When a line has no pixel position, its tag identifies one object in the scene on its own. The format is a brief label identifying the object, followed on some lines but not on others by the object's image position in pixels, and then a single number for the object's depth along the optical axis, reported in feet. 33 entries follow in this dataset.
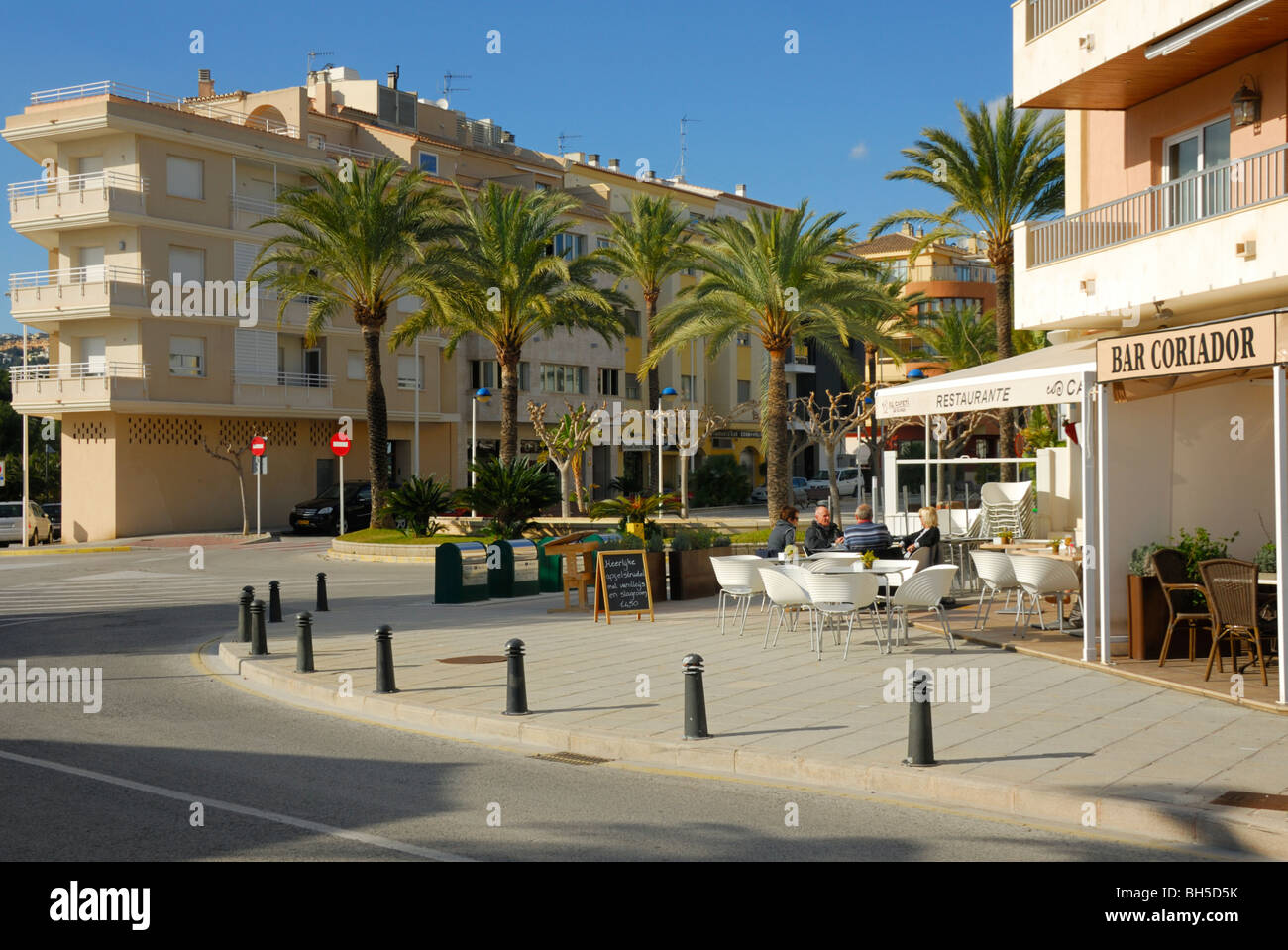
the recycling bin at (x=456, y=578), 64.64
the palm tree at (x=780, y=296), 99.66
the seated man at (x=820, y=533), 54.60
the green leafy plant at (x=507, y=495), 102.12
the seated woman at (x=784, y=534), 55.47
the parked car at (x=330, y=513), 141.79
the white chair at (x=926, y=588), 43.29
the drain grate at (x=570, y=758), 29.96
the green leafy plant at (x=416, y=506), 110.11
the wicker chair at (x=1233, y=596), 35.50
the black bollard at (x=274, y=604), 57.98
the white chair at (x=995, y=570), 46.55
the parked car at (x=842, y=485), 215.10
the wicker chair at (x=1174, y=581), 39.22
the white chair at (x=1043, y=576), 44.70
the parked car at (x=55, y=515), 148.81
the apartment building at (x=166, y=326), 144.15
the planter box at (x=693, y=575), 64.75
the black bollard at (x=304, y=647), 41.86
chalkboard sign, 56.54
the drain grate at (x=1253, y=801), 23.18
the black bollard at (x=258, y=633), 46.29
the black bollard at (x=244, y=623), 50.26
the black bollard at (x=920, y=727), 26.73
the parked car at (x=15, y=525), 136.05
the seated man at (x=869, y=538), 51.75
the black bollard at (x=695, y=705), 30.12
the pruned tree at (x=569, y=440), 132.67
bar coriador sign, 32.60
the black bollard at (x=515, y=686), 33.78
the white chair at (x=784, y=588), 45.75
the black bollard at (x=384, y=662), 37.58
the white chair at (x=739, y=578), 49.90
